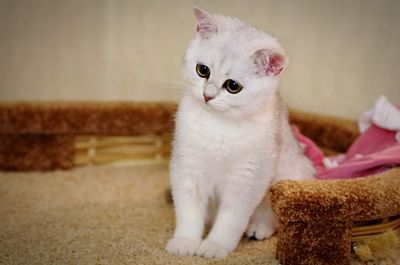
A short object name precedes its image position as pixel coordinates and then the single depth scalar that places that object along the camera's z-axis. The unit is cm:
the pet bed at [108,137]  49
